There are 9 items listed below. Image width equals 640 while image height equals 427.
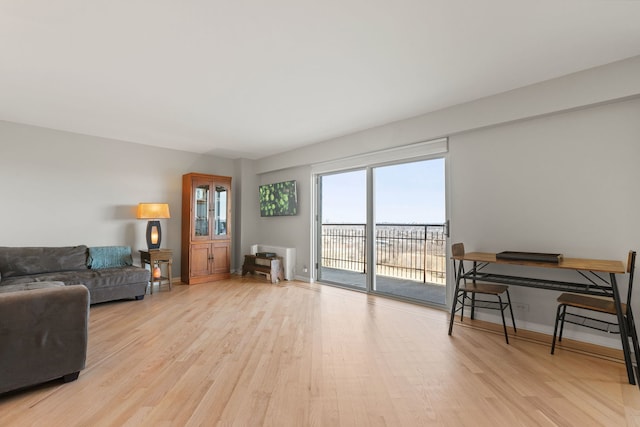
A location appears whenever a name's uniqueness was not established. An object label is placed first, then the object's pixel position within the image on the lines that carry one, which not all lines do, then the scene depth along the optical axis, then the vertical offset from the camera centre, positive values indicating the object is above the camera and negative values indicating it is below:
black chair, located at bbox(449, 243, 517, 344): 2.84 -0.73
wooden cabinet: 5.19 -0.04
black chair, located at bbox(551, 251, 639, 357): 2.18 -0.68
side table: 4.55 -0.52
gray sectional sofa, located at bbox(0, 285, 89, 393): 1.83 -0.71
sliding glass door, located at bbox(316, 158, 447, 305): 4.03 -0.02
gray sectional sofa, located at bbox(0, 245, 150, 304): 3.64 -0.59
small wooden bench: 5.26 -0.74
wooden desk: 2.13 -0.49
